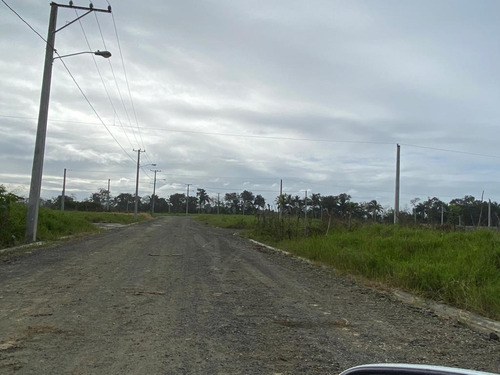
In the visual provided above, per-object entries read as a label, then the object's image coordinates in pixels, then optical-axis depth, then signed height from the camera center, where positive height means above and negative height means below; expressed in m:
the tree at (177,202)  149.62 +2.42
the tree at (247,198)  140.38 +5.07
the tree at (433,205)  42.53 +1.94
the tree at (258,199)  135.81 +4.54
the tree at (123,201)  137.51 +1.79
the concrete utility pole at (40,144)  17.44 +2.30
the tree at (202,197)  150.50 +4.79
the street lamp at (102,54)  18.28 +6.27
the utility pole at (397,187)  26.77 +2.19
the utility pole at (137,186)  61.62 +2.99
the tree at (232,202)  142.00 +3.40
